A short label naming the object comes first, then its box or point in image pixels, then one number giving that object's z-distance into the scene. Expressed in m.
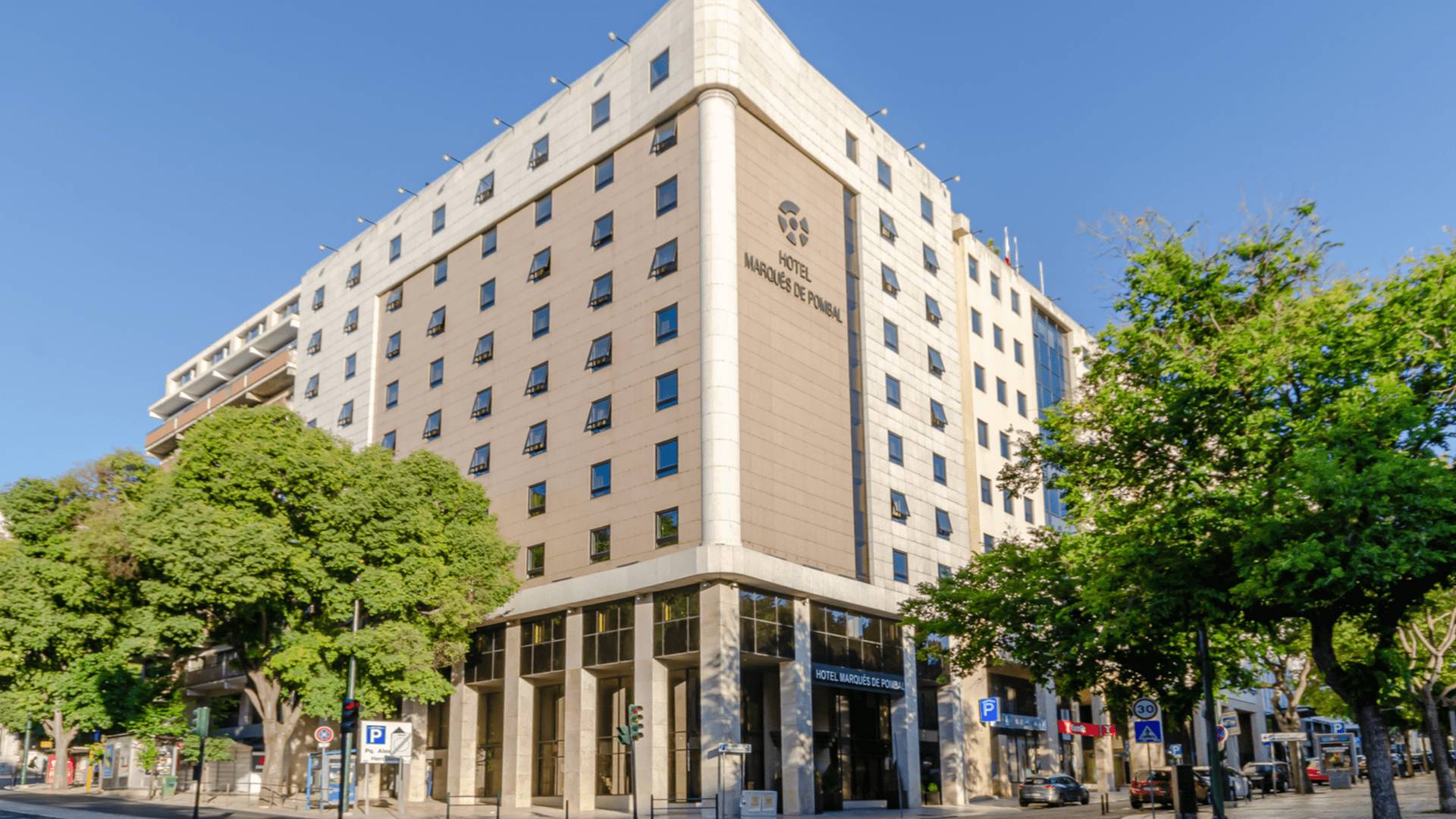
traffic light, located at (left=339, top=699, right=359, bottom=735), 32.09
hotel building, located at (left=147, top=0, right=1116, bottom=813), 44.22
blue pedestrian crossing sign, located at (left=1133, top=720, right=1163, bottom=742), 29.61
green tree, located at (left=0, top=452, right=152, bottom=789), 47.03
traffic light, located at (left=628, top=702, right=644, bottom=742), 33.22
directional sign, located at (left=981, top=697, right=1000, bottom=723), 43.83
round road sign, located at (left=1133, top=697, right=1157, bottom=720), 28.52
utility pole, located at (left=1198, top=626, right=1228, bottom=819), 26.84
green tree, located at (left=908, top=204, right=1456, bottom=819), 22.41
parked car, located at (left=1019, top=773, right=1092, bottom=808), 51.28
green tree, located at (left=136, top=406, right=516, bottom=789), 41.78
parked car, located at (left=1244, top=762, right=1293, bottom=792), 57.53
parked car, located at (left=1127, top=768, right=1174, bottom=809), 44.44
